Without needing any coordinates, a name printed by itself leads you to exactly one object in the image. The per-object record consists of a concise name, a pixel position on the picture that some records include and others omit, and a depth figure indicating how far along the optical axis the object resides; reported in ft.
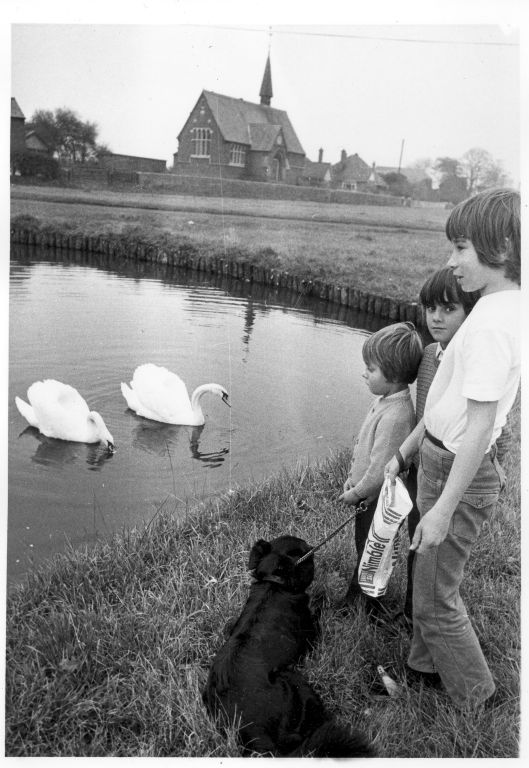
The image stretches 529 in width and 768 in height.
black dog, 7.09
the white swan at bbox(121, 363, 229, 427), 21.15
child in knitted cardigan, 9.10
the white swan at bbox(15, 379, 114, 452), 19.27
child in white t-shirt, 6.59
